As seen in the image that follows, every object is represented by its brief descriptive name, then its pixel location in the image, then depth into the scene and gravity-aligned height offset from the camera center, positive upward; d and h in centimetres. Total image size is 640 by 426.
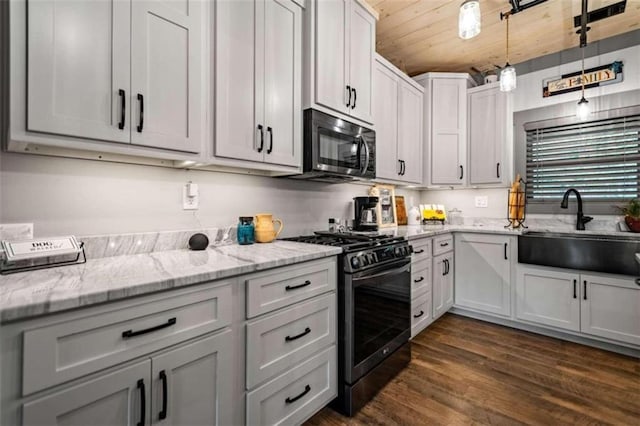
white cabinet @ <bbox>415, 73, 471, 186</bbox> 342 +97
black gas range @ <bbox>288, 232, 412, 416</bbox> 172 -61
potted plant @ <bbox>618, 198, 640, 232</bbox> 260 +0
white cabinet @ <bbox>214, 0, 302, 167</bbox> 157 +74
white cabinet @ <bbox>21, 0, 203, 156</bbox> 106 +56
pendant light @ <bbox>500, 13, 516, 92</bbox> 238 +105
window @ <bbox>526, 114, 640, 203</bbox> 283 +54
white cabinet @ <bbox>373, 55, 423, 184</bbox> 280 +89
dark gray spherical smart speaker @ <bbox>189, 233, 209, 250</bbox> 167 -15
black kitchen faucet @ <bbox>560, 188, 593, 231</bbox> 290 +1
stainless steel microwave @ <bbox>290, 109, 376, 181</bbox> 197 +46
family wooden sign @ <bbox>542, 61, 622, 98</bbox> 292 +134
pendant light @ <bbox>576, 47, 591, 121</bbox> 269 +93
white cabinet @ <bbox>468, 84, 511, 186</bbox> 330 +86
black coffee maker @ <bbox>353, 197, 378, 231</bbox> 275 +0
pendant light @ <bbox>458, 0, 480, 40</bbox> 197 +126
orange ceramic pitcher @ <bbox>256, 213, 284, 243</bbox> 192 -10
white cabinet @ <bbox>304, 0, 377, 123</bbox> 198 +111
